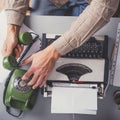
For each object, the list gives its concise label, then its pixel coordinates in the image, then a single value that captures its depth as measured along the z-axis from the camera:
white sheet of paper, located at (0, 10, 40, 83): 1.94
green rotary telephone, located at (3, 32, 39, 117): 1.84
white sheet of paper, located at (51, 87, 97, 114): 1.85
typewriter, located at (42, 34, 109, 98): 1.85
